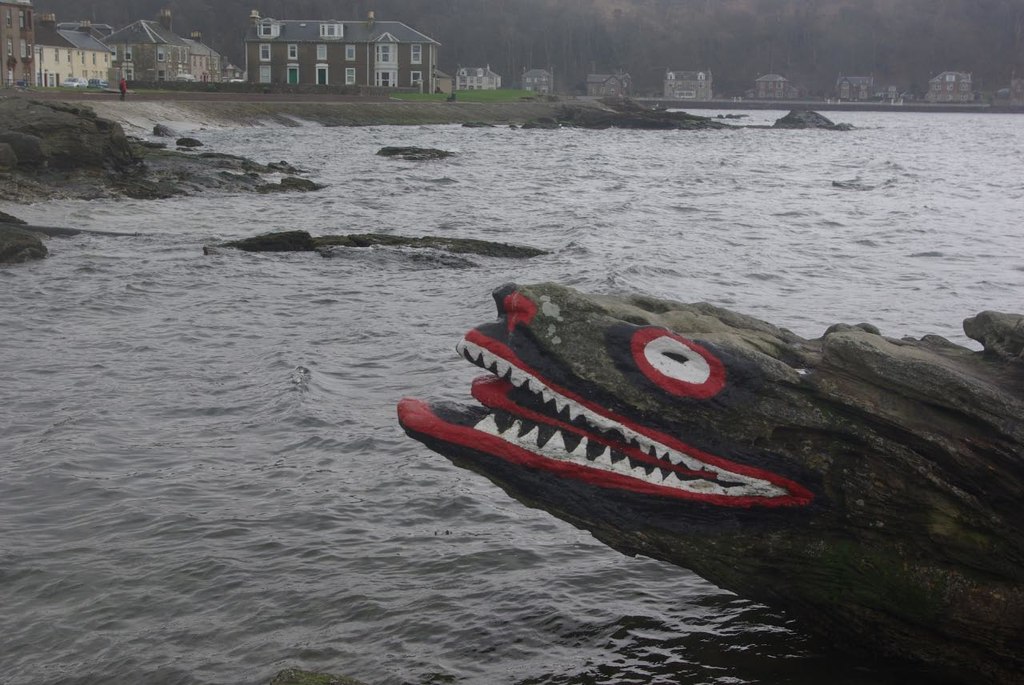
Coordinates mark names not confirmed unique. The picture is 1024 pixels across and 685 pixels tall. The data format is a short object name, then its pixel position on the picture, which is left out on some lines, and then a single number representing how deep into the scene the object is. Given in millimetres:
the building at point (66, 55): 109625
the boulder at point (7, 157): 29266
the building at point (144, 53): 116562
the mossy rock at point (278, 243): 22438
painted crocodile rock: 5418
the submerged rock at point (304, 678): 5609
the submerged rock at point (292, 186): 35875
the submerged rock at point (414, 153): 54562
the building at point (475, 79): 195875
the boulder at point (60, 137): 31266
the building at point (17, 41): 84000
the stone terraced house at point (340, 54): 119812
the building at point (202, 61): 129500
